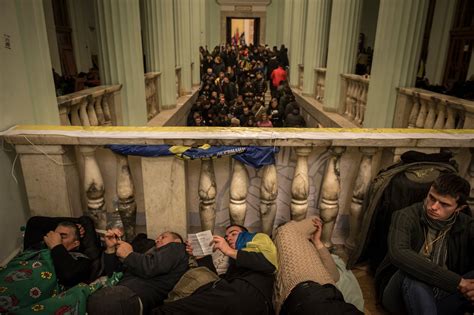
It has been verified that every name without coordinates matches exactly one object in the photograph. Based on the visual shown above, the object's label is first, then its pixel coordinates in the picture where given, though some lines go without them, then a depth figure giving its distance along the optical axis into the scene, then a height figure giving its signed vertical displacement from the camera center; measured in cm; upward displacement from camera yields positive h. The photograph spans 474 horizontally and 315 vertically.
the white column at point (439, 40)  1074 +48
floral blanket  188 -133
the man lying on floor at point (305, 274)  196 -136
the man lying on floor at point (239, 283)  202 -141
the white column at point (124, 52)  543 -2
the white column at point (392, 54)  522 +1
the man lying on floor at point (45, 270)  192 -130
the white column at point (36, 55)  253 -4
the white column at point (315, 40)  1135 +45
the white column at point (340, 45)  830 +22
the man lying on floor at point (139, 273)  194 -137
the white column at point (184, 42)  1127 +34
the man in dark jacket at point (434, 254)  201 -118
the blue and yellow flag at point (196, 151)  225 -63
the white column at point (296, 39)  1465 +62
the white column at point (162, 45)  803 +15
